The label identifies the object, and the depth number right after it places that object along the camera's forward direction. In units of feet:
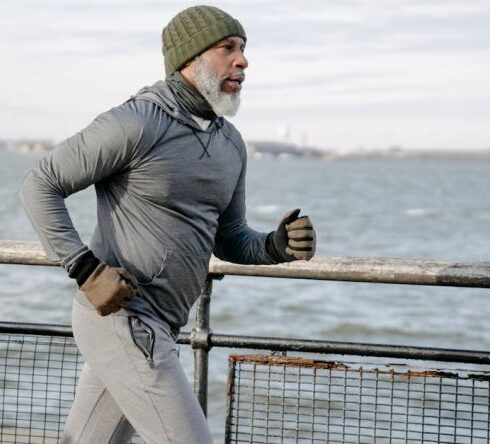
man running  9.61
